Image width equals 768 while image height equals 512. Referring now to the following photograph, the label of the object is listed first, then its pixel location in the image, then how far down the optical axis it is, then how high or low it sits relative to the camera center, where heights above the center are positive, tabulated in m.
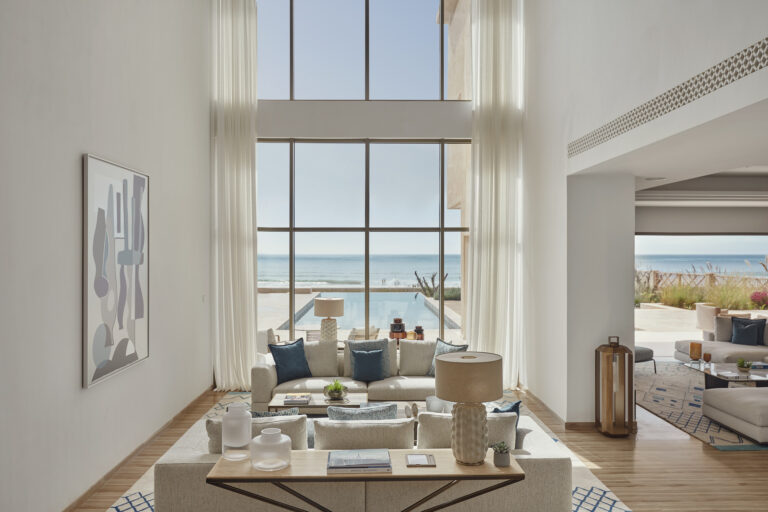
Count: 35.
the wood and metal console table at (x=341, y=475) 3.24 -1.25
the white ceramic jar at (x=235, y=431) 3.50 -1.06
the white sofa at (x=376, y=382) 6.83 -1.50
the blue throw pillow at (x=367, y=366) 7.20 -1.33
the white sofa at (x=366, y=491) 3.59 -1.50
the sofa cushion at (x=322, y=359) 7.41 -1.28
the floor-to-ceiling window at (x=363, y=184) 8.70 +1.25
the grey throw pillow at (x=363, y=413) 4.02 -1.09
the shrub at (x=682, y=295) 13.20 -0.74
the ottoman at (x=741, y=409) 5.77 -1.59
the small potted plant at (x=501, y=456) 3.42 -1.19
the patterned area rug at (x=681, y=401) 6.01 -1.86
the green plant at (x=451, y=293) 8.77 -0.47
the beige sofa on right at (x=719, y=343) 8.83 -1.35
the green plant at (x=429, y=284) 8.85 -0.33
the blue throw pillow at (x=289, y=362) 7.16 -1.29
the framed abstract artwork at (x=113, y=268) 4.54 -0.05
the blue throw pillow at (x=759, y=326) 9.31 -1.04
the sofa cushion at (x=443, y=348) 7.14 -1.10
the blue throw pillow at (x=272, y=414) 3.99 -1.10
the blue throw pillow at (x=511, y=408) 4.10 -1.08
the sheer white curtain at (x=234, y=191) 8.27 +1.08
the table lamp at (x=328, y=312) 8.02 -0.71
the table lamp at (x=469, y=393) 3.36 -0.79
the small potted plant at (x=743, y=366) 7.30 -1.35
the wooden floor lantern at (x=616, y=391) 6.15 -1.42
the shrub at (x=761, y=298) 12.58 -0.77
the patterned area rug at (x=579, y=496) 4.38 -1.94
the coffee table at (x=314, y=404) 6.01 -1.54
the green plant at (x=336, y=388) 6.19 -1.39
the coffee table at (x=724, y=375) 6.98 -1.42
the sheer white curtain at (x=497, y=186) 8.33 +1.16
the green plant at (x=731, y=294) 12.83 -0.69
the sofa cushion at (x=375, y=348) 7.36 -1.16
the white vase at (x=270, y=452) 3.35 -1.15
